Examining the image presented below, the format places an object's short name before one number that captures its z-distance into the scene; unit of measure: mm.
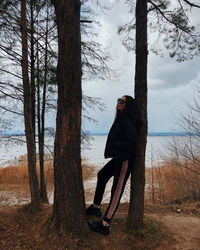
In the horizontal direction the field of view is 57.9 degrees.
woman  2611
